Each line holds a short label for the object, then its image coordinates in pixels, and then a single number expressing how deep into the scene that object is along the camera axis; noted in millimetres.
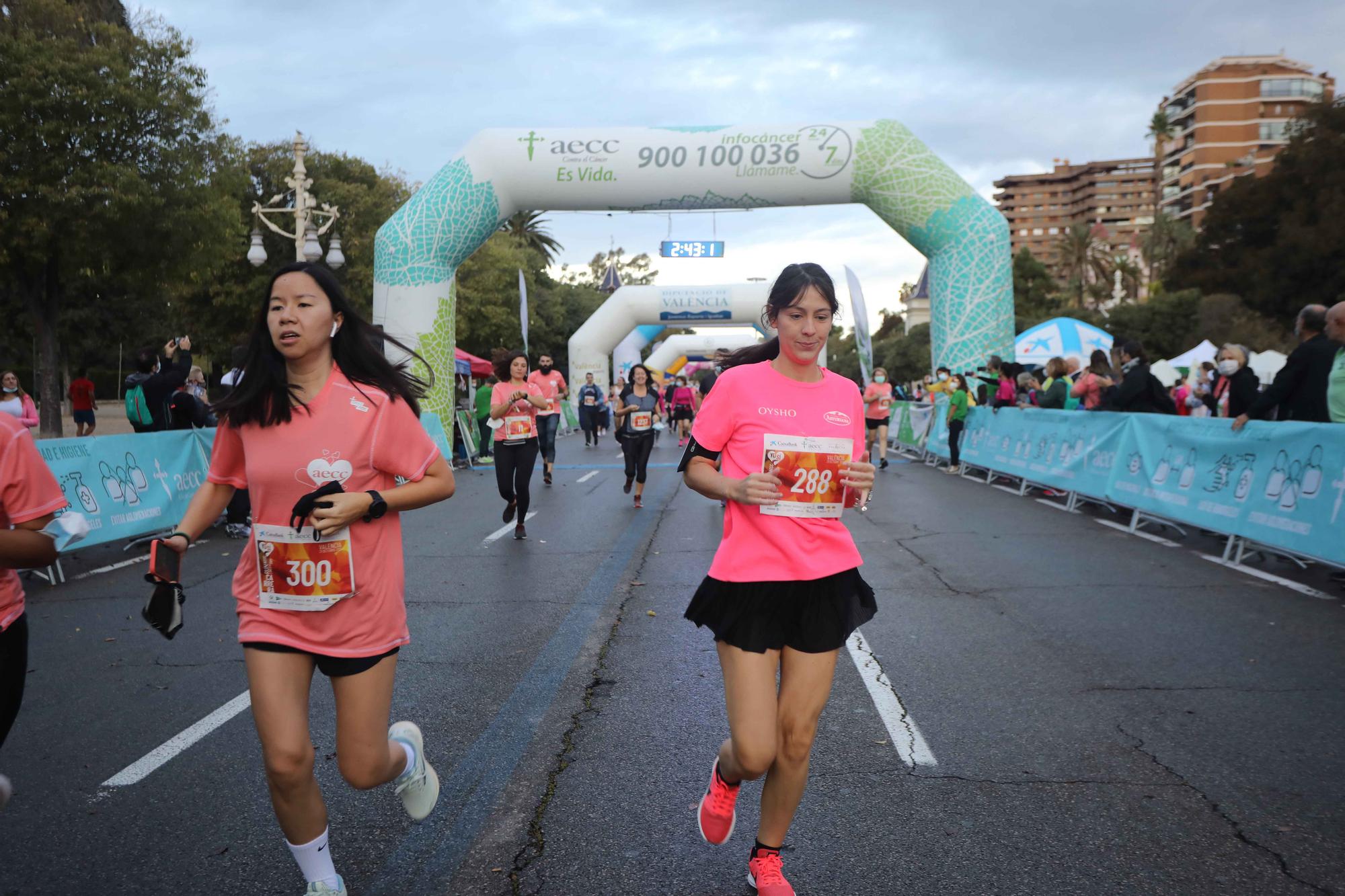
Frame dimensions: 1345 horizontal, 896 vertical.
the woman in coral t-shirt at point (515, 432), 10031
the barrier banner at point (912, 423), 21844
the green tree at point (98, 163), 20234
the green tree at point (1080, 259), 79188
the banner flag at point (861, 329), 24234
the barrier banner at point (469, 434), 21122
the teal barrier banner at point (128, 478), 8727
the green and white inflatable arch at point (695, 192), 18406
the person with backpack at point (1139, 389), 11836
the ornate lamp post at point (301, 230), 19234
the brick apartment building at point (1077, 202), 163250
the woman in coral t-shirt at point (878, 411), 17656
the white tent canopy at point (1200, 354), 27078
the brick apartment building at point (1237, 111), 102125
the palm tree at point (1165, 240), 74250
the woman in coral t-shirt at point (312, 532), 2732
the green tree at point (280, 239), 36406
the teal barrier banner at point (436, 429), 17219
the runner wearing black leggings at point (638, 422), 12977
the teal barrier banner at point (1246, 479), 7469
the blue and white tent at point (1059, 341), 24406
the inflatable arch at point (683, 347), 57250
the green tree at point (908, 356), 83500
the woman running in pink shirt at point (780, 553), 2947
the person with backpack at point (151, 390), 10961
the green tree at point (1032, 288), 78750
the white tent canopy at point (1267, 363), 32188
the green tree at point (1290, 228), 33469
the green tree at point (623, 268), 100000
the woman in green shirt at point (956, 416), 17125
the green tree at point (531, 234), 67562
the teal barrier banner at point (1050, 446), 11641
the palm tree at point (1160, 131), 97256
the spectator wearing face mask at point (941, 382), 18812
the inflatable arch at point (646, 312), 37281
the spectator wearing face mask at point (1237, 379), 9875
